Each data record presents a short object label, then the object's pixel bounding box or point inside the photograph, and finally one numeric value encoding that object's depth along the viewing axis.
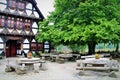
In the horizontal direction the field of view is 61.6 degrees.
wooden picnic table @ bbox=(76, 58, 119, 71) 5.62
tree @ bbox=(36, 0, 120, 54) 9.41
